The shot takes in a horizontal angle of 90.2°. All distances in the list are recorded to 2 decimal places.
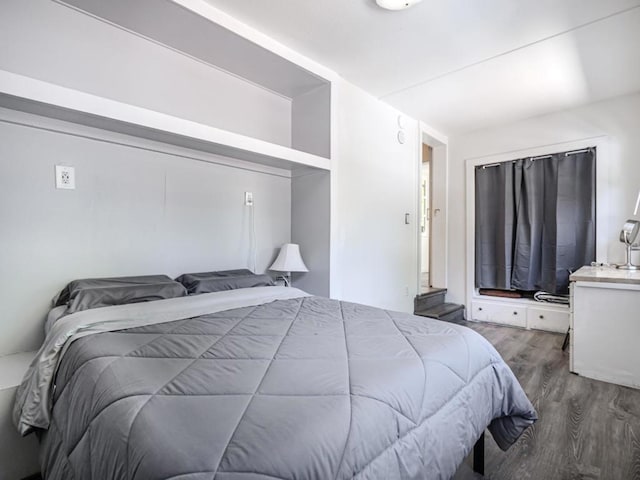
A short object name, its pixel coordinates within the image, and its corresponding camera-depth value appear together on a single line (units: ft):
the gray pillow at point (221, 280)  7.02
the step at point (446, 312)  12.59
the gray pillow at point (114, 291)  5.34
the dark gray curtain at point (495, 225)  13.15
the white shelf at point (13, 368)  4.66
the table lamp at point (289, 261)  8.94
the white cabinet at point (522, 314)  12.12
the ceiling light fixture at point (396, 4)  6.45
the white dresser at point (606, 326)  7.89
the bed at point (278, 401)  2.22
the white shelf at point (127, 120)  4.99
